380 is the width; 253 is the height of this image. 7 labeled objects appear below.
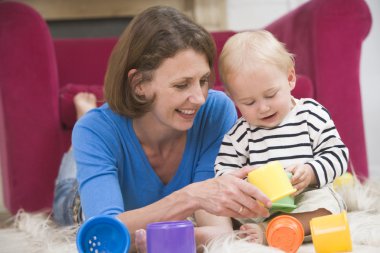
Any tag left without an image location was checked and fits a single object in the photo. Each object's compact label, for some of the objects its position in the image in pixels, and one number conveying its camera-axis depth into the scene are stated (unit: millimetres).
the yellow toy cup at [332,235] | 1558
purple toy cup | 1502
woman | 1600
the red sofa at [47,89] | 2256
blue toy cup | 1507
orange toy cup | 1562
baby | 1664
